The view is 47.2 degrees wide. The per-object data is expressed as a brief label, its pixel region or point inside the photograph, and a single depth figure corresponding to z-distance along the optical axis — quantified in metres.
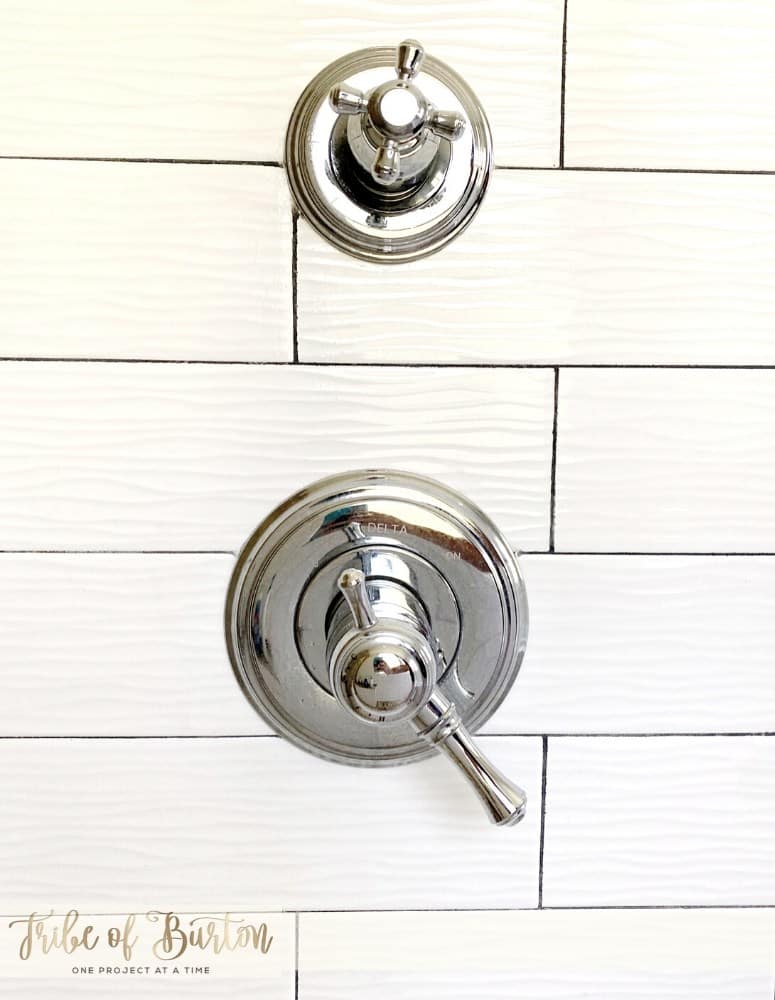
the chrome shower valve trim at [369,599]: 0.71
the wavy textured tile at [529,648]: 0.73
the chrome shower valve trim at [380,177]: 0.67
